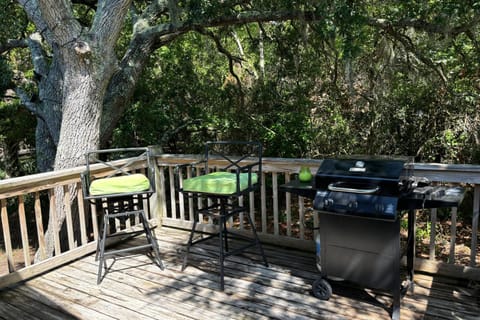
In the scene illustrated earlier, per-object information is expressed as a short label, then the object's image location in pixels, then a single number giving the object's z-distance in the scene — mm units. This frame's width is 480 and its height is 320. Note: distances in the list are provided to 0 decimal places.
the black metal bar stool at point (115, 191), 2979
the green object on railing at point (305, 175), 2752
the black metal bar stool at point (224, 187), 2807
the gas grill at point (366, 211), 2148
